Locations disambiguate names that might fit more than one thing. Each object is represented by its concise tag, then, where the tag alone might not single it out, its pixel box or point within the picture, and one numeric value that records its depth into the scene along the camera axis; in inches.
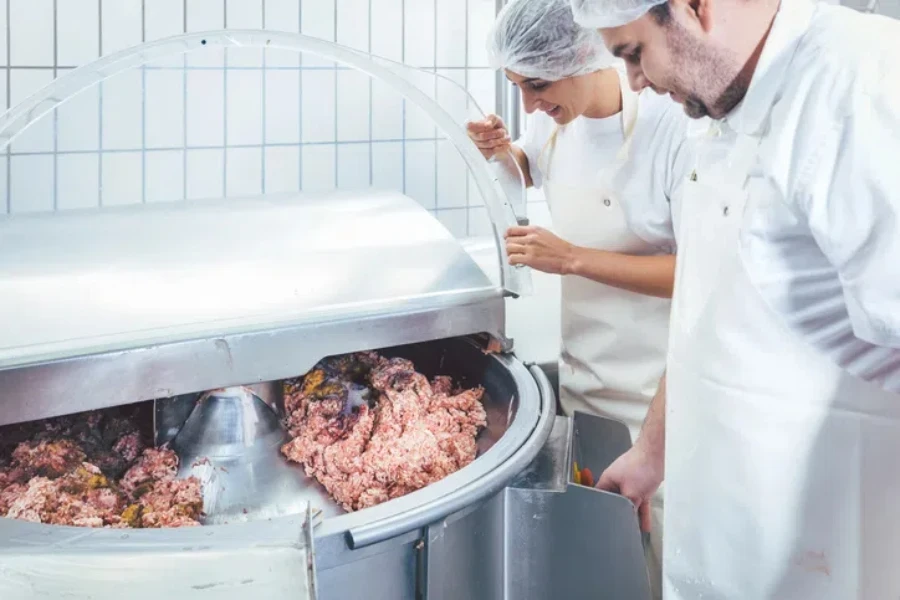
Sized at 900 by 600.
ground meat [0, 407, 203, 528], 44.2
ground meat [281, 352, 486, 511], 50.1
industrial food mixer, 35.8
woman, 64.6
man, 35.3
